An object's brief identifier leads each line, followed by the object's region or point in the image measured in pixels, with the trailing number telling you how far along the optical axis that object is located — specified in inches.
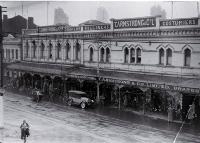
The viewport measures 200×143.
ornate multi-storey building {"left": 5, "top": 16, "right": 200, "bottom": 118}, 970.1
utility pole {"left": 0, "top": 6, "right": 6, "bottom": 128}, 821.9
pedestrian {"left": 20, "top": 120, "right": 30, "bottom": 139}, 689.4
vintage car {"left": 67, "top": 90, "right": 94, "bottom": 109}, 1106.5
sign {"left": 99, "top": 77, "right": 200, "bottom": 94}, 858.8
